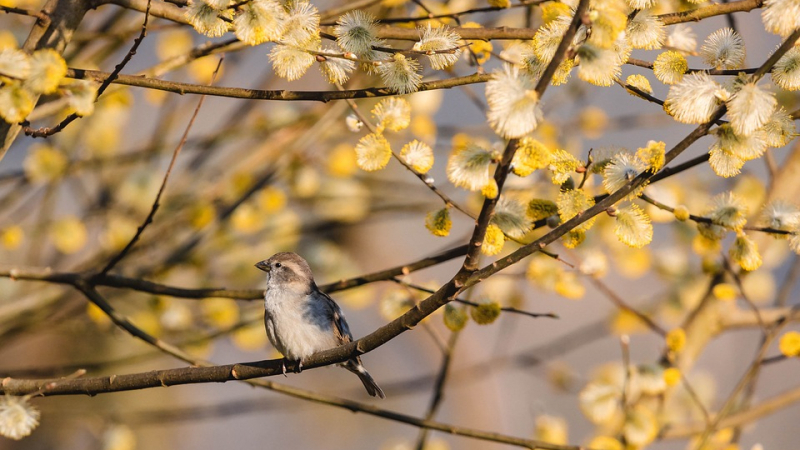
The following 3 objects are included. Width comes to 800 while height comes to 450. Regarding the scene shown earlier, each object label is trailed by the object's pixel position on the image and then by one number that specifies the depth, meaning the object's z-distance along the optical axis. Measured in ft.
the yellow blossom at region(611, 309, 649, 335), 29.39
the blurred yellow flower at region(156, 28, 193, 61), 28.99
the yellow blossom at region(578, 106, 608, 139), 30.96
